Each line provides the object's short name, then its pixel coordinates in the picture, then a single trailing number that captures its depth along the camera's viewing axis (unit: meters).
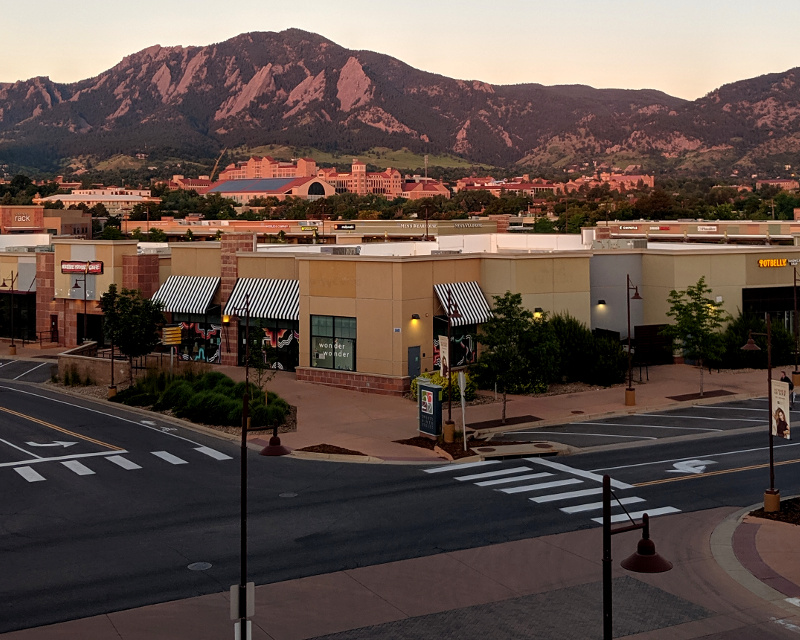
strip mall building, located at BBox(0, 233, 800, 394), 45.62
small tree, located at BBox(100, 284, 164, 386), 47.78
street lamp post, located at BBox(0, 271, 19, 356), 62.62
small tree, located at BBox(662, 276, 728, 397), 45.38
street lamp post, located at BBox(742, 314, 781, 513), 24.75
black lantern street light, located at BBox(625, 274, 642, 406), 41.28
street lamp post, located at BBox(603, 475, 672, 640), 18.28
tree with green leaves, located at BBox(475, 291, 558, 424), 38.22
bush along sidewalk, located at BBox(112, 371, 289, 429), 37.91
